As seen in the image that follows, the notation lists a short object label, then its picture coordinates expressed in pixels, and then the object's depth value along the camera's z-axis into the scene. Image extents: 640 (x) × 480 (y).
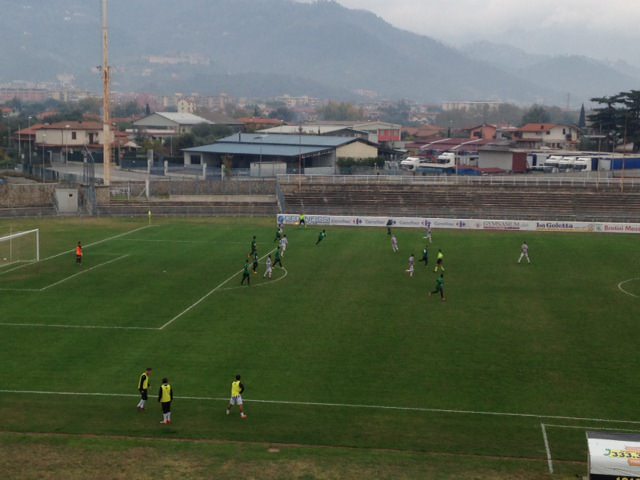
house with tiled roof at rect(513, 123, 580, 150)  155.50
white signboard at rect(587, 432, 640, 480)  18.14
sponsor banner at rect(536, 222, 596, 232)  67.48
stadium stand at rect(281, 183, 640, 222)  76.44
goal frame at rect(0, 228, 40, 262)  51.44
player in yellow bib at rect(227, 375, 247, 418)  25.39
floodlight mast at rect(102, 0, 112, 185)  84.85
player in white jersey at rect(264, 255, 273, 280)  47.34
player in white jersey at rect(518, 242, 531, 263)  52.16
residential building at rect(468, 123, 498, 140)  191.50
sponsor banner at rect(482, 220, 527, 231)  68.44
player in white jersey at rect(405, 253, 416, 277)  47.84
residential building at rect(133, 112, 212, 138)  183.18
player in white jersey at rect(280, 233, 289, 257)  55.55
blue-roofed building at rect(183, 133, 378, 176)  117.62
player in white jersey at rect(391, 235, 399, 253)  56.97
